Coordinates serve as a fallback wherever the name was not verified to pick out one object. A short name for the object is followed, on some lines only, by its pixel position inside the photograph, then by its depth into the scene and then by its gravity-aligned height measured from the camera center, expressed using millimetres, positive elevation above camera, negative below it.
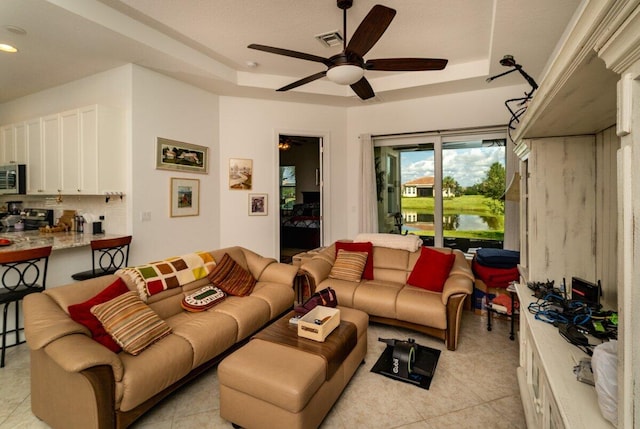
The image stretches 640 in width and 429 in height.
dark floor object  2359 -1282
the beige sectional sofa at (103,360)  1600 -923
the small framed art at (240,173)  4879 +633
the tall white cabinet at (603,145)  698 +240
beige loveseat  2836 -861
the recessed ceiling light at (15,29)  2791 +1745
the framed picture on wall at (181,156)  3908 +786
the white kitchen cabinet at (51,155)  3953 +782
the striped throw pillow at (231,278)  3018 -686
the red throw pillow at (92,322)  1898 -703
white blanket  3809 -382
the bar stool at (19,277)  2428 -611
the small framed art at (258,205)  4945 +116
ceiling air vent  3234 +1934
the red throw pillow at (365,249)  3754 -489
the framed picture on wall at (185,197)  4113 +220
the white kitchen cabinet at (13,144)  4422 +1058
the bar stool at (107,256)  3172 -520
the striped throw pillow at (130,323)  1925 -747
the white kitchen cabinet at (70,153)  3721 +762
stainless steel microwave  4371 +501
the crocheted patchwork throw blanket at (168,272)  2484 -550
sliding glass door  4484 +391
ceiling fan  2049 +1247
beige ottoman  1662 -1018
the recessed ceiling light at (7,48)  3184 +1791
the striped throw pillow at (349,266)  3613 -670
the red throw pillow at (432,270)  3270 -665
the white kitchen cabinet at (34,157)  4188 +801
